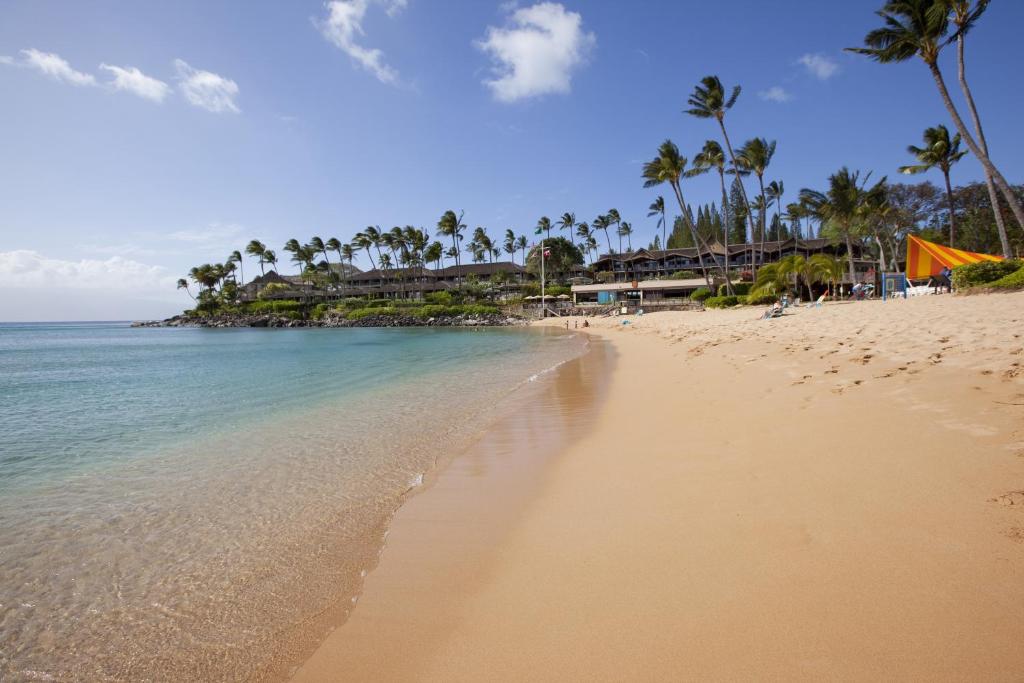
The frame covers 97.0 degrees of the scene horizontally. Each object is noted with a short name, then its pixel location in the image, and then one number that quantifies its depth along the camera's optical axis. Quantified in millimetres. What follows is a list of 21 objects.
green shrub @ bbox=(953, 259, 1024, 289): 17828
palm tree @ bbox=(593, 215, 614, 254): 95938
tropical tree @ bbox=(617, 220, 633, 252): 98375
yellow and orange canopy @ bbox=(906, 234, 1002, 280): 25702
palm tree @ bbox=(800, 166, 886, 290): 38844
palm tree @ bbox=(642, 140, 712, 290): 40875
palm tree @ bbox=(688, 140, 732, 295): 42156
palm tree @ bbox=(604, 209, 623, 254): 95188
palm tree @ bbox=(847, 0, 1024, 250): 18656
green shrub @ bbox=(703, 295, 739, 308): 34656
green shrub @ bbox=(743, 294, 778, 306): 31516
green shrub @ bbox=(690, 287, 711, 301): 44972
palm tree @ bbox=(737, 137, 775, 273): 41156
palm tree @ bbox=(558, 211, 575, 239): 96750
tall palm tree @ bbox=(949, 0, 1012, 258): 18156
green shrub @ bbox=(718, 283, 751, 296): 42838
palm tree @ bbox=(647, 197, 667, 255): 79125
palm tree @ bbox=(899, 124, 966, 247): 33062
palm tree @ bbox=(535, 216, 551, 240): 95125
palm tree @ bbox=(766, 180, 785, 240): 62000
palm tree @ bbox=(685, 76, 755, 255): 37000
